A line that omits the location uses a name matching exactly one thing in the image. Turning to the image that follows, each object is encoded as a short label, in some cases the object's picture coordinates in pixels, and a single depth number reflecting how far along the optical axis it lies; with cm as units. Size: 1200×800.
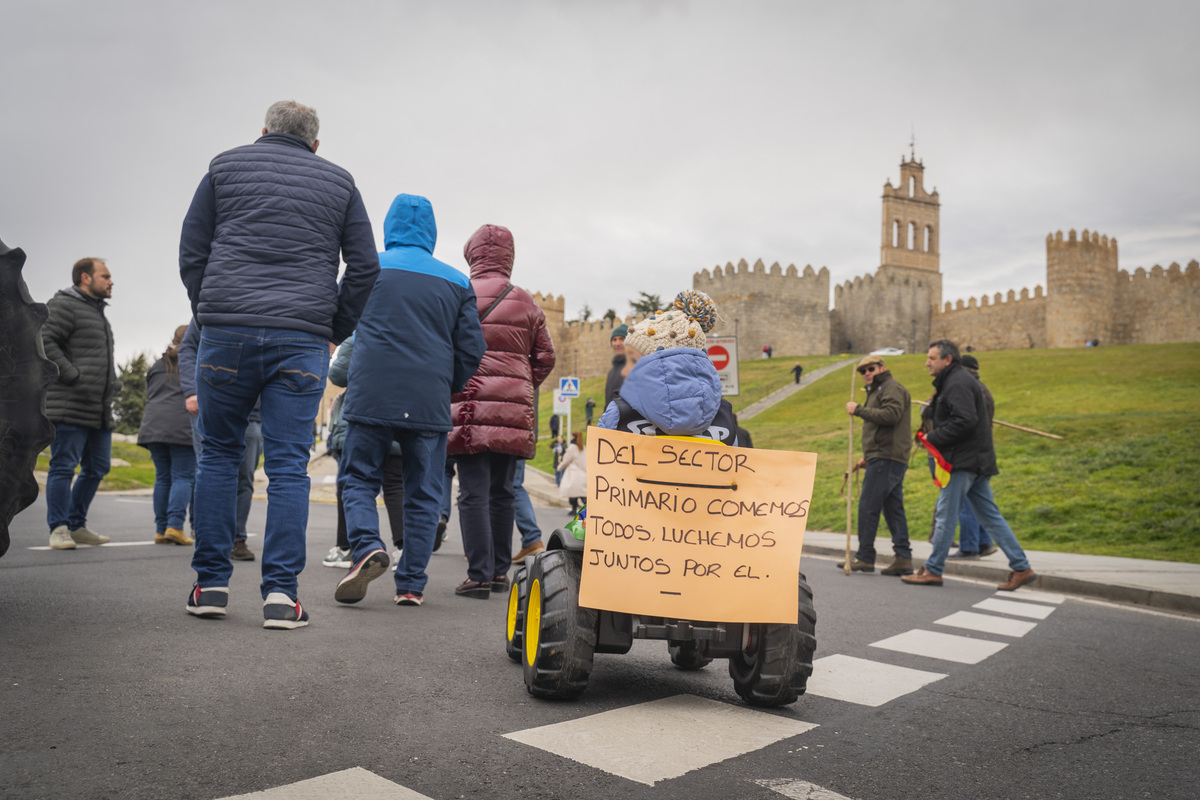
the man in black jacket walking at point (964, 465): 804
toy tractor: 332
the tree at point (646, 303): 8406
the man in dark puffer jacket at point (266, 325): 434
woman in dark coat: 803
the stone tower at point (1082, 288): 6431
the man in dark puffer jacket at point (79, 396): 732
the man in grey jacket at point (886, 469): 885
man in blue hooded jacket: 510
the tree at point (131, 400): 5594
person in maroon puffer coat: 581
